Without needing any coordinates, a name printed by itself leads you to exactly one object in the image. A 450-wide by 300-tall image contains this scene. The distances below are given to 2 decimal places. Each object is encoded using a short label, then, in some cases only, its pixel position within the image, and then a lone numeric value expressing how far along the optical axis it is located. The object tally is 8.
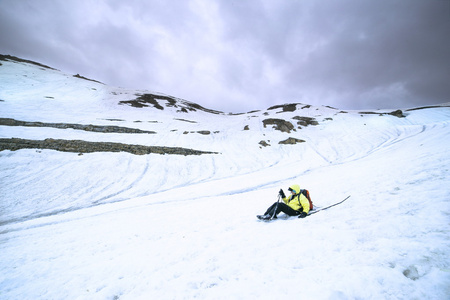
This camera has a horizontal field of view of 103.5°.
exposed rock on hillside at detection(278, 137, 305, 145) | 29.62
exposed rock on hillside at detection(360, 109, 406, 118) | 38.12
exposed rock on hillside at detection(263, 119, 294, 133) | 35.07
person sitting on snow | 6.92
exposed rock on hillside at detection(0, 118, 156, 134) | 22.67
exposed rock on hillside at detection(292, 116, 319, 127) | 38.77
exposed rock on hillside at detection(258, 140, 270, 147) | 28.66
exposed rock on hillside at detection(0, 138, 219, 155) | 17.30
